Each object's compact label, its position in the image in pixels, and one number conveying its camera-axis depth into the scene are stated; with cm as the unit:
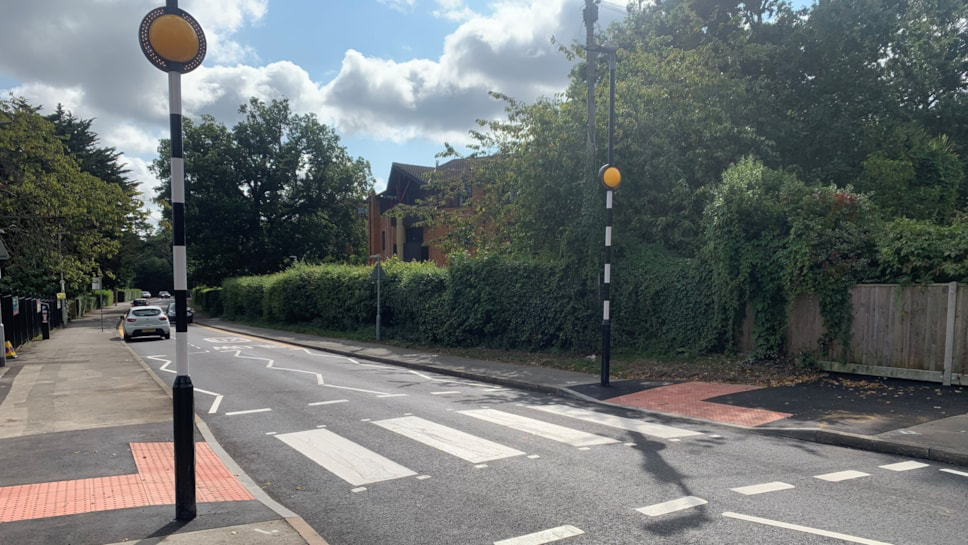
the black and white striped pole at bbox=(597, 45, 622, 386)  1112
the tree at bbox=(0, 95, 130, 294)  2066
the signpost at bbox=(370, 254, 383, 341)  2357
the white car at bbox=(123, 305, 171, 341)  2694
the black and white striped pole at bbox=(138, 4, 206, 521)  470
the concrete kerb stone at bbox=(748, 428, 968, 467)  657
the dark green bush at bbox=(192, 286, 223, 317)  5200
